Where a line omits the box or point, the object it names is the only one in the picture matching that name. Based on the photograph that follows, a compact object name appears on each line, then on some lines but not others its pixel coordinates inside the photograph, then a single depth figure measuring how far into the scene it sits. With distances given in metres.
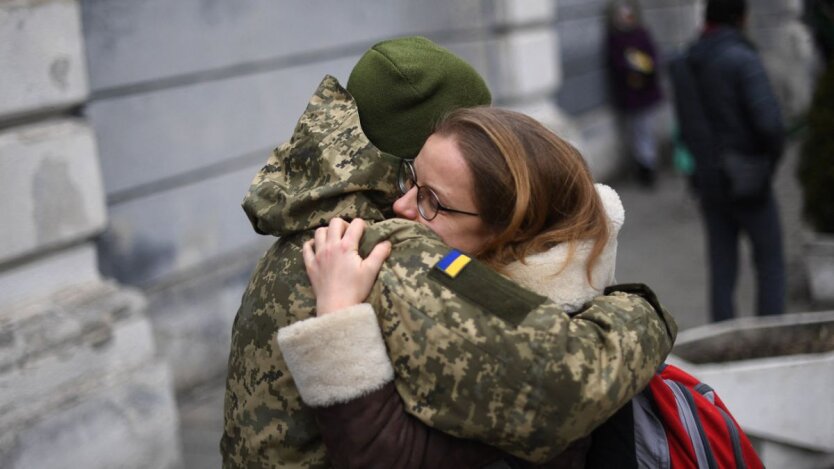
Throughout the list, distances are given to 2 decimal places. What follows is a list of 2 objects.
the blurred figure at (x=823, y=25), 15.48
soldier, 3.35
